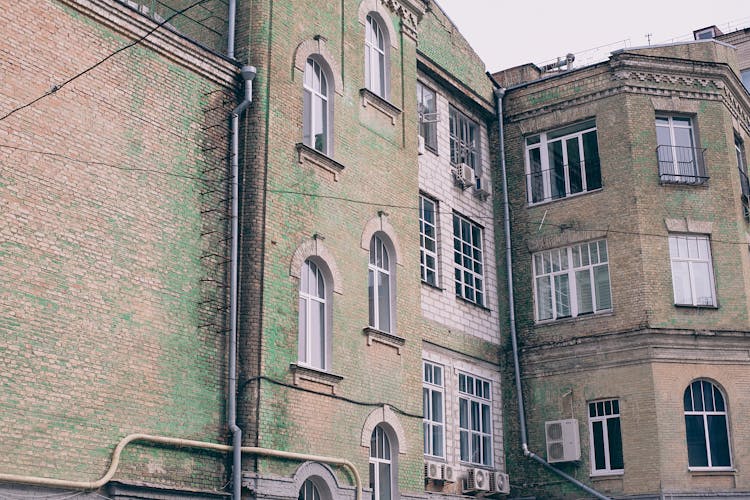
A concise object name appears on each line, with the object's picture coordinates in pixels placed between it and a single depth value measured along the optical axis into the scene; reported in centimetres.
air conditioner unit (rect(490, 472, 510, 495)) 2348
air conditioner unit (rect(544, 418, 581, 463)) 2378
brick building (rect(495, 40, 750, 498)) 2330
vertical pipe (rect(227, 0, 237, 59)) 1827
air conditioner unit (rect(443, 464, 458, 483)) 2184
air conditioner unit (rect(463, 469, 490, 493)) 2267
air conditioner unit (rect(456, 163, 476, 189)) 2516
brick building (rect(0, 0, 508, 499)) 1428
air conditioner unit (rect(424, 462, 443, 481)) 2130
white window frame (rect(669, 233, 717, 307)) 2450
